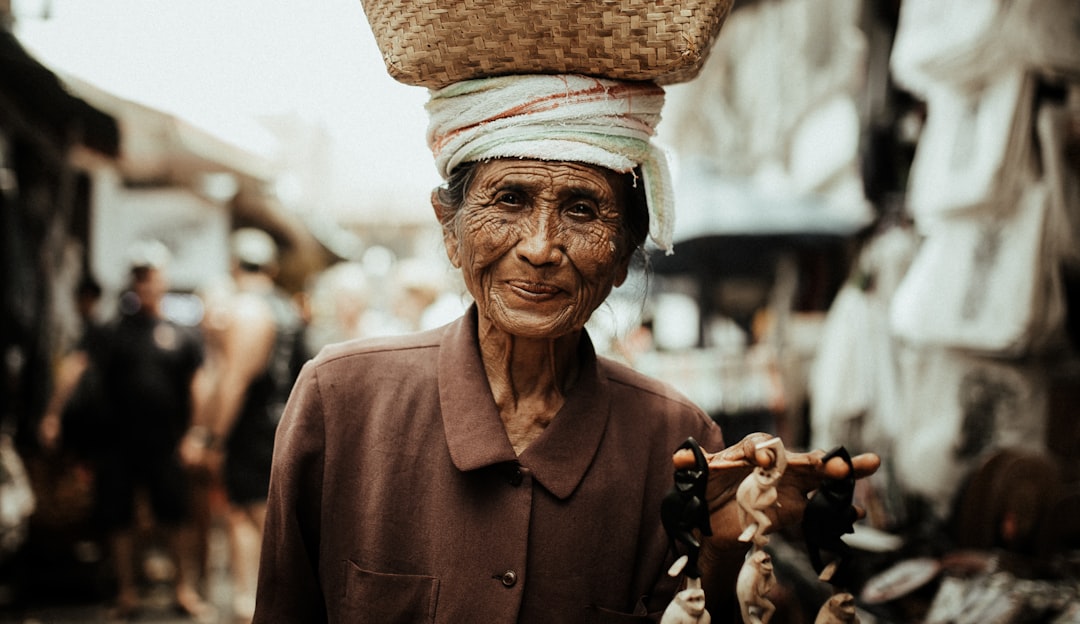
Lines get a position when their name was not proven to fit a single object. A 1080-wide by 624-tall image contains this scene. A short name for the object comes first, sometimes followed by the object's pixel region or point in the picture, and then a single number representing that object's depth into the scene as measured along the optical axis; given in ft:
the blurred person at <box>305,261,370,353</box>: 19.88
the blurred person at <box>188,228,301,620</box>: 17.28
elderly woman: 5.23
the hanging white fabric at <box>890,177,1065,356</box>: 10.36
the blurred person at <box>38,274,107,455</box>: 18.35
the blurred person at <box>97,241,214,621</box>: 18.49
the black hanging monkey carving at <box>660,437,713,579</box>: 4.58
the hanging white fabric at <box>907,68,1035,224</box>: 10.57
